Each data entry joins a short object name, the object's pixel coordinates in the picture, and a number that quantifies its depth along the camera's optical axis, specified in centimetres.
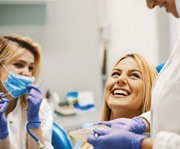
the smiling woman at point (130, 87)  137
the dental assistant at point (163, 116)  83
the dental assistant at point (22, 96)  140
